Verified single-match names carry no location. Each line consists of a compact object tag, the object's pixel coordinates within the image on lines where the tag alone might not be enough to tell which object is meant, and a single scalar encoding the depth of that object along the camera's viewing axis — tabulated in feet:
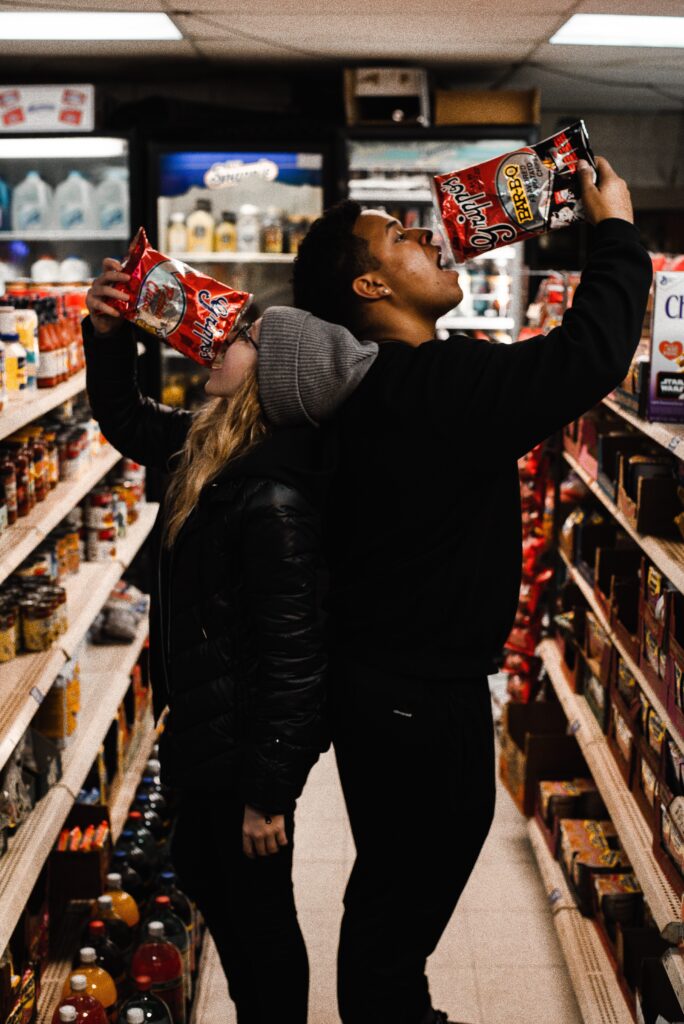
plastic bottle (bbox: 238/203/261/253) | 20.18
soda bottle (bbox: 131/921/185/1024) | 8.81
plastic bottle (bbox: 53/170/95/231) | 19.98
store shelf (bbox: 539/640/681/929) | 7.91
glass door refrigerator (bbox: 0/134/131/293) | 19.48
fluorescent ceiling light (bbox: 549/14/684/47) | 15.01
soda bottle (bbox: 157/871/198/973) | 9.93
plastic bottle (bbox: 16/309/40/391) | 9.70
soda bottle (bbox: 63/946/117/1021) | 8.52
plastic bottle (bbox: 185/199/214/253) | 20.02
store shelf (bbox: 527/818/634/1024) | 8.83
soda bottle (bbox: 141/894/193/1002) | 9.28
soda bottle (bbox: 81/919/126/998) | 8.91
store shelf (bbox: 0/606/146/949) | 7.83
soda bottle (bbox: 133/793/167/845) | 11.73
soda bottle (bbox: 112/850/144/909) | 10.40
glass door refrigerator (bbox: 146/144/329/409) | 19.57
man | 5.91
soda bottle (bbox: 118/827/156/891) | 10.73
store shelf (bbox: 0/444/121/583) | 8.52
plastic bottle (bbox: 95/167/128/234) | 19.93
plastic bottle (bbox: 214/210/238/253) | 20.17
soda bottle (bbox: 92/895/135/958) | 9.28
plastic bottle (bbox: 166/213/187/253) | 19.92
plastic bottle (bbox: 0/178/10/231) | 20.24
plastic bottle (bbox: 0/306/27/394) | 9.07
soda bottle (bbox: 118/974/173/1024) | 8.21
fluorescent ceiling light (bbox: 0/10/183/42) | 15.17
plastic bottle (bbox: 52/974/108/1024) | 7.84
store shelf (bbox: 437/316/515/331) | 19.67
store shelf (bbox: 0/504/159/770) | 8.24
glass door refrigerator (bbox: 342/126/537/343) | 18.71
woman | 6.52
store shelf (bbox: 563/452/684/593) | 7.57
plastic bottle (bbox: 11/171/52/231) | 20.01
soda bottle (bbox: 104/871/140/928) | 9.80
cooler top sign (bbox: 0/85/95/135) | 18.60
